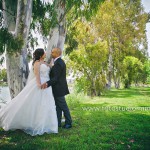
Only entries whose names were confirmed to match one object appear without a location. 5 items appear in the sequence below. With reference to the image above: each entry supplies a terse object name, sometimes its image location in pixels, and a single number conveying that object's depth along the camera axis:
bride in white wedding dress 6.31
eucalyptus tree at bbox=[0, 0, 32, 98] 7.55
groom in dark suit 6.96
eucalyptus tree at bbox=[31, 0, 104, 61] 8.28
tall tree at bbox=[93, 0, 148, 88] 28.03
